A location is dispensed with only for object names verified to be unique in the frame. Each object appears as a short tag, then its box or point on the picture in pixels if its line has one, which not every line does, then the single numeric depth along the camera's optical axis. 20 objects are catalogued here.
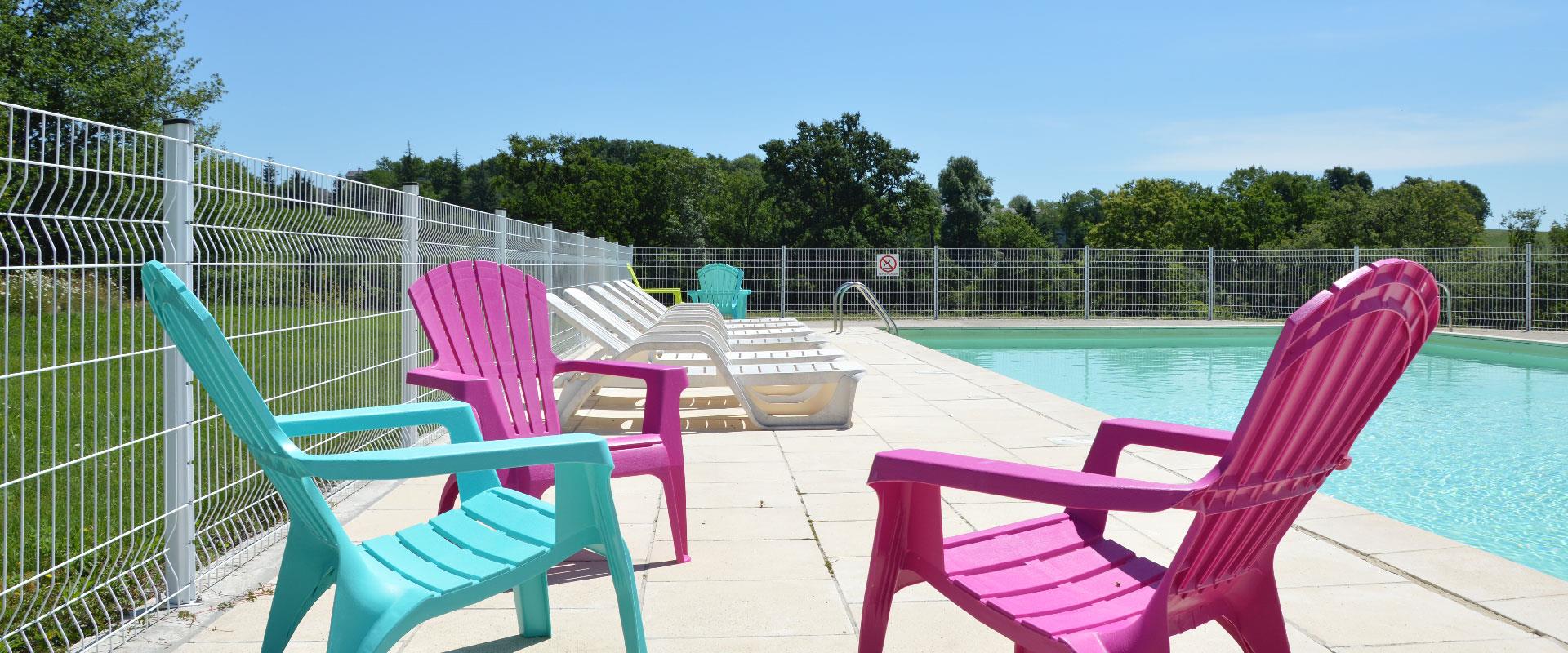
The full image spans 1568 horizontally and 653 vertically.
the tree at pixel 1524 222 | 23.64
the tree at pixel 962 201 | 36.88
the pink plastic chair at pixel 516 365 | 3.26
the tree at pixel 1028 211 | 54.09
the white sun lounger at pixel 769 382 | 5.72
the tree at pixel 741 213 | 34.16
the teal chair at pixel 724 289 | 14.74
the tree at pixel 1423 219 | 29.16
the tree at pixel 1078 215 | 57.09
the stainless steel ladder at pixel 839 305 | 14.24
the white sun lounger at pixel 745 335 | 7.86
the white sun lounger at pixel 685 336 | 5.85
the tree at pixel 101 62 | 20.28
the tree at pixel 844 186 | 28.33
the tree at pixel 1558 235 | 20.69
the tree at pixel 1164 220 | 40.16
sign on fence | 19.03
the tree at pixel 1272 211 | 42.59
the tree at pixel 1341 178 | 57.00
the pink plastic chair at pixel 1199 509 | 1.52
